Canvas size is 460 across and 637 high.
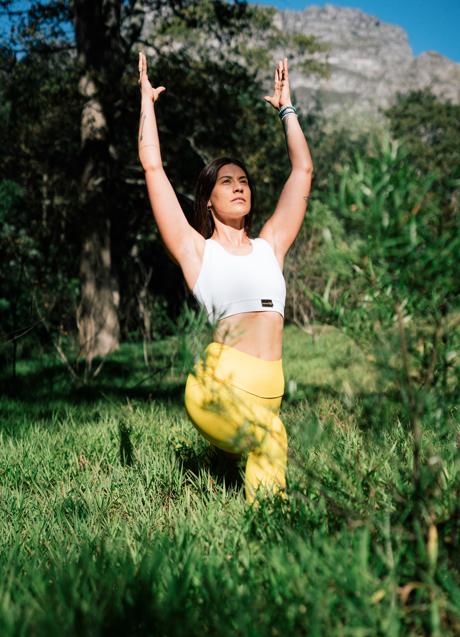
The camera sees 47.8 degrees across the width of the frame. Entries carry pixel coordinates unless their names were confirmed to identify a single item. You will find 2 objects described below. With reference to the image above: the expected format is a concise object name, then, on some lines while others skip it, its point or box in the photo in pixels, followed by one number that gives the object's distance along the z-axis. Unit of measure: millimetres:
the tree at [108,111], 9320
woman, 2016
